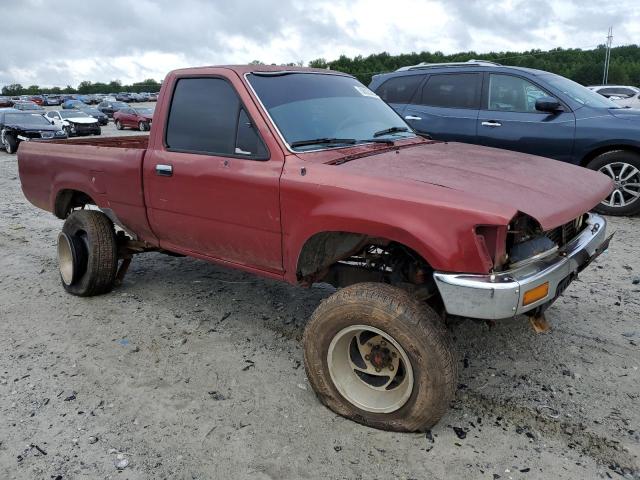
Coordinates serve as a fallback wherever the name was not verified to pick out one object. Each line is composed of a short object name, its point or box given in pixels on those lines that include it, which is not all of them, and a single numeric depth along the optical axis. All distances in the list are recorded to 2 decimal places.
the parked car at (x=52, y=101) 64.77
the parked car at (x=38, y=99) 62.62
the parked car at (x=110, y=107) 38.73
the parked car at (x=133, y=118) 27.64
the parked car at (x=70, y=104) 46.31
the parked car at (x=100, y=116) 32.34
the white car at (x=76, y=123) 22.92
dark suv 6.45
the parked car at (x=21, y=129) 17.11
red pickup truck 2.46
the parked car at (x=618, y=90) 22.77
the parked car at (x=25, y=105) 37.04
